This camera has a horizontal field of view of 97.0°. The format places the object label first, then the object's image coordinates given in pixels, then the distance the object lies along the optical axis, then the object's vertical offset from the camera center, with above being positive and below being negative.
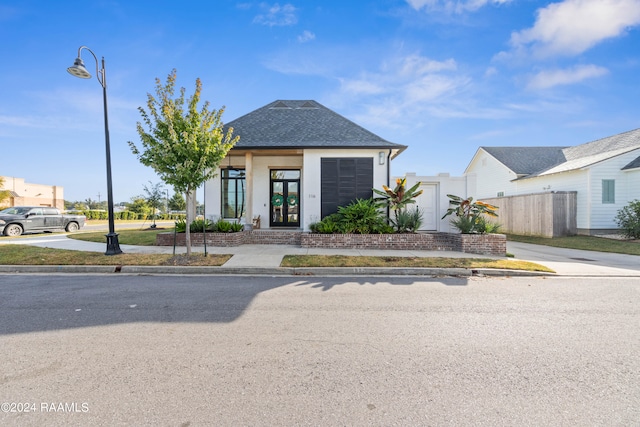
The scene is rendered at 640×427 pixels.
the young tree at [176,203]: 33.63 +0.97
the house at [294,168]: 12.49 +2.01
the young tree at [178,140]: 7.97 +2.02
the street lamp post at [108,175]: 9.00 +1.16
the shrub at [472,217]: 10.80 -0.26
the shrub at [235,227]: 11.68 -0.70
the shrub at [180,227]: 11.72 -0.68
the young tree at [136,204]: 34.97 +0.81
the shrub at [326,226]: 11.21 -0.63
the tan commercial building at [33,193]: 42.66 +2.96
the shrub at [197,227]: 11.62 -0.67
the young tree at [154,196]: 23.36 +1.22
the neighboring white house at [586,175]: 14.96 +2.13
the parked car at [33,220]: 15.52 -0.56
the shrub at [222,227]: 11.49 -0.67
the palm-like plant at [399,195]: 11.38 +0.62
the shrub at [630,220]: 13.34 -0.47
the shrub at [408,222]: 11.34 -0.47
